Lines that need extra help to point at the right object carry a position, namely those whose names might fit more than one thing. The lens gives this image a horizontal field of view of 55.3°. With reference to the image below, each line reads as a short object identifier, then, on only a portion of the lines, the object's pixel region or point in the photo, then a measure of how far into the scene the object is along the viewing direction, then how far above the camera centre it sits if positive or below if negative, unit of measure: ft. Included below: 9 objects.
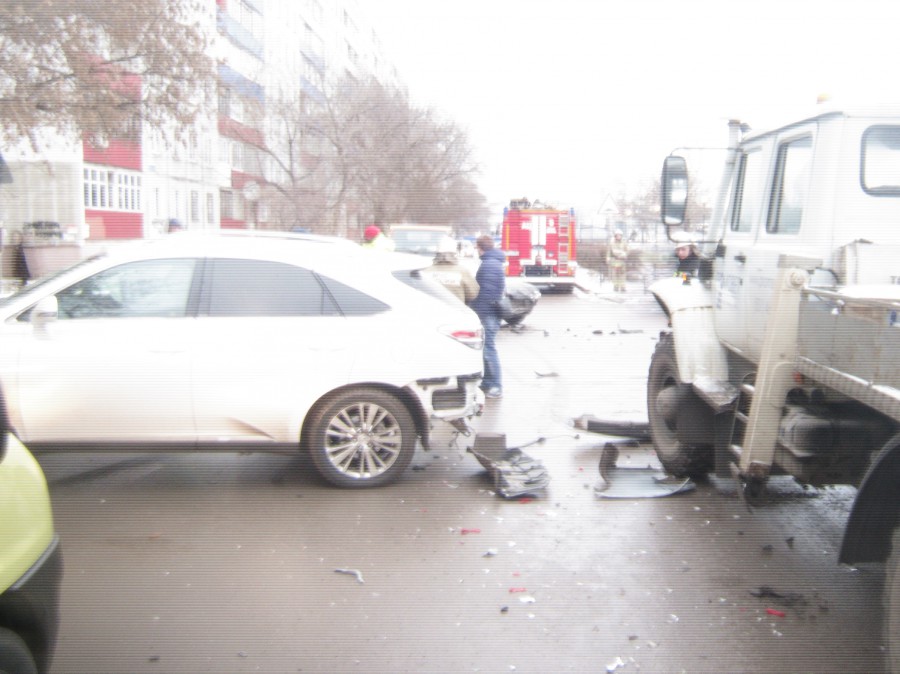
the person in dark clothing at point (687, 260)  19.08 -1.10
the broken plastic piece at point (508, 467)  17.37 -5.57
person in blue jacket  28.19 -3.33
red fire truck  69.77 -3.41
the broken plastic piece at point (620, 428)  21.89 -5.59
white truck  9.96 -1.62
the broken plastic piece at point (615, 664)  10.30 -5.46
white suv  16.31 -3.27
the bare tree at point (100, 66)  33.17 +4.65
